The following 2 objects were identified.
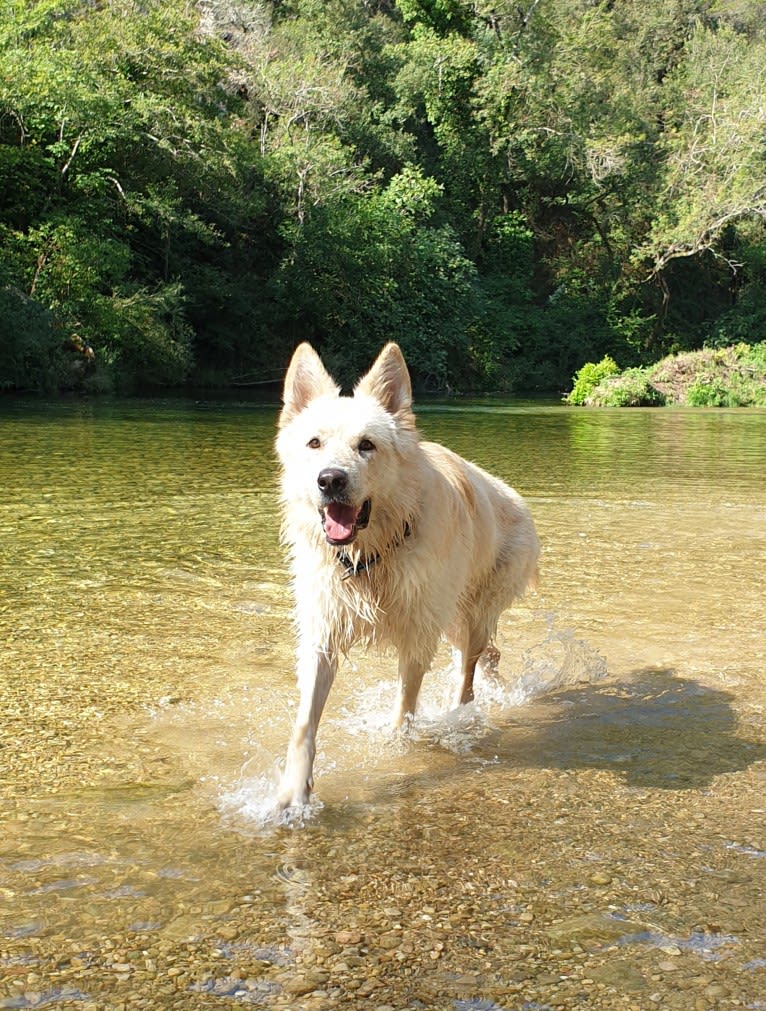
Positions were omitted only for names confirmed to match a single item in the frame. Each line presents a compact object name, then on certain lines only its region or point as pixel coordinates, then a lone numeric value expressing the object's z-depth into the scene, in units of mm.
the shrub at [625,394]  32219
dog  3945
